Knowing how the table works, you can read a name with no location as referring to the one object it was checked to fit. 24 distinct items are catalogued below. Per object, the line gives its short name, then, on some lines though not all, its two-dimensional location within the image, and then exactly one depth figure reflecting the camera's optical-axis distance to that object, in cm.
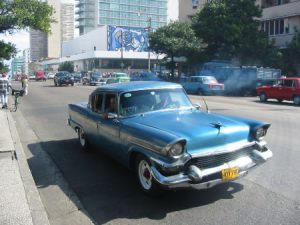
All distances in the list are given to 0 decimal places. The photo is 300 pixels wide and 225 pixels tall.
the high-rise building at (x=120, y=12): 14600
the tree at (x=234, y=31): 3569
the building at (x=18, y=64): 16238
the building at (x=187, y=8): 5692
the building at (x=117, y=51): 9256
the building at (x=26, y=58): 14262
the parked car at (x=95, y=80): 4480
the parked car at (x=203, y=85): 2823
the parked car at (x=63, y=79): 4097
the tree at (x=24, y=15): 997
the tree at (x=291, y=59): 3496
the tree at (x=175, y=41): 4028
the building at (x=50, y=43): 18162
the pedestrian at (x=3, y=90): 1775
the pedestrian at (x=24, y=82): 2612
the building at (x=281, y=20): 3850
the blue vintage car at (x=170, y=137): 488
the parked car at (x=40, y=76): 6931
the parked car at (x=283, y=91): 2103
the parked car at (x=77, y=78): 5492
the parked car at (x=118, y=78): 3565
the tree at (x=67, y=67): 10844
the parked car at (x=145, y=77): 3851
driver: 641
